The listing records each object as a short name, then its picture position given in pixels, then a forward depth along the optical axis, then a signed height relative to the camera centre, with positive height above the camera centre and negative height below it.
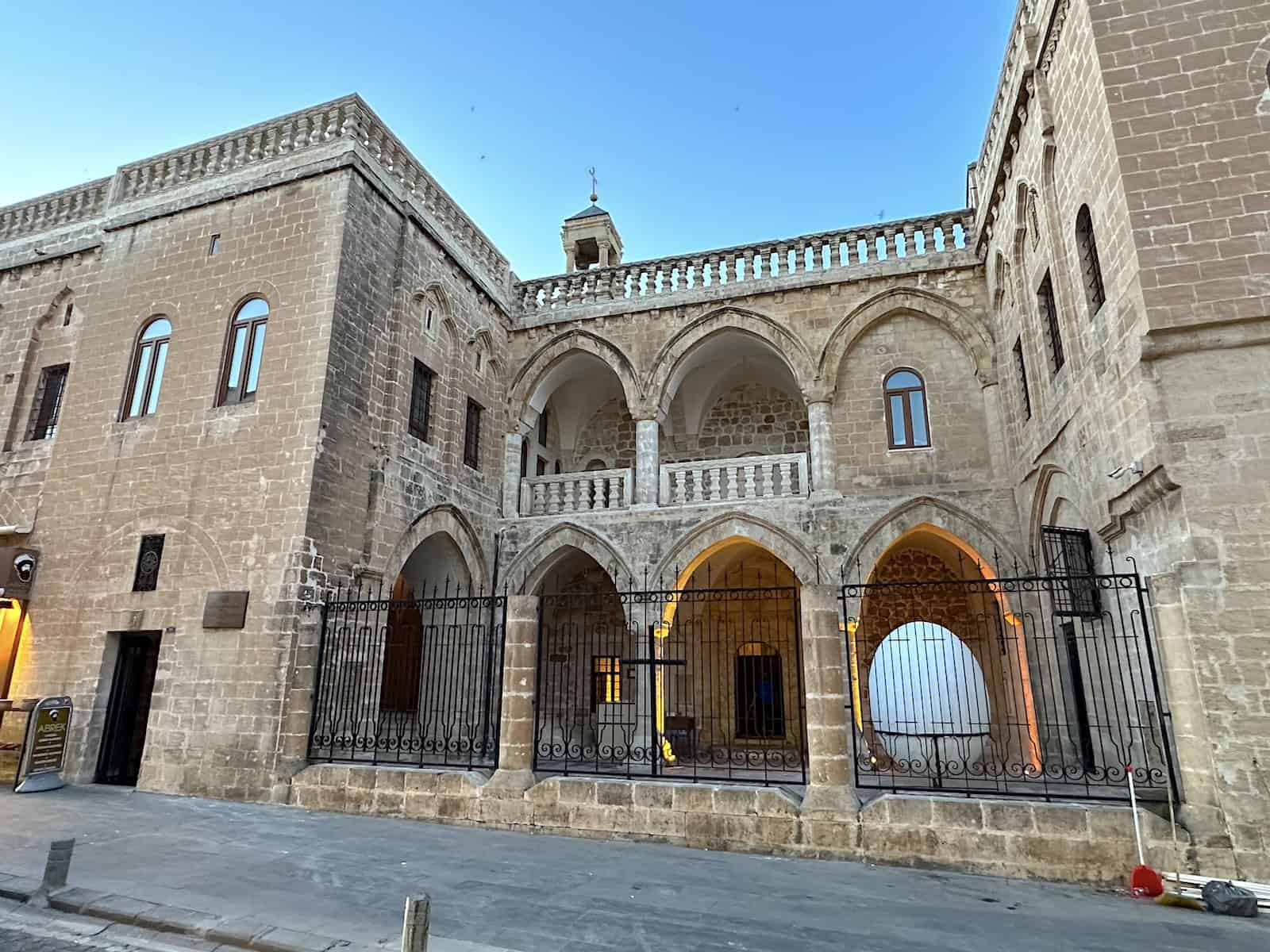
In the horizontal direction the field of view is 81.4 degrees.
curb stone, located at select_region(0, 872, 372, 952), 3.91 -1.22
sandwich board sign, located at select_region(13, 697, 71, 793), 8.38 -0.55
